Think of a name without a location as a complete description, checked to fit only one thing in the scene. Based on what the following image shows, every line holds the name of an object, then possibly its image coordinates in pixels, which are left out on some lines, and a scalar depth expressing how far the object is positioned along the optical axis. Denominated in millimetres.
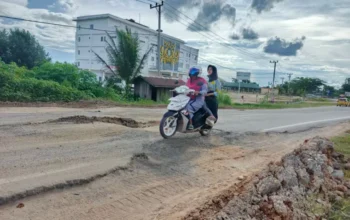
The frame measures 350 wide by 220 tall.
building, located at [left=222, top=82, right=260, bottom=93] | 100562
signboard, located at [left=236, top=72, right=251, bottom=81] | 57562
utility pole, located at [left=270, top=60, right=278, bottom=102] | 57406
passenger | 7492
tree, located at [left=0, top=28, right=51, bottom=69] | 39875
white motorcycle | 6425
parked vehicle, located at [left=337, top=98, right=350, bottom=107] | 44031
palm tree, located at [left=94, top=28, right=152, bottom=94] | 23531
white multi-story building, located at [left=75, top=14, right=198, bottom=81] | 47312
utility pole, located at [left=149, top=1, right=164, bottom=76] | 28217
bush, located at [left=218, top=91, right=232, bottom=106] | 27816
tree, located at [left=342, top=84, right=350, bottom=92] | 91938
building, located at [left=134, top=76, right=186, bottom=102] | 26133
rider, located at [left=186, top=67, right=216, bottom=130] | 6798
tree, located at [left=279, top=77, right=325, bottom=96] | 85062
